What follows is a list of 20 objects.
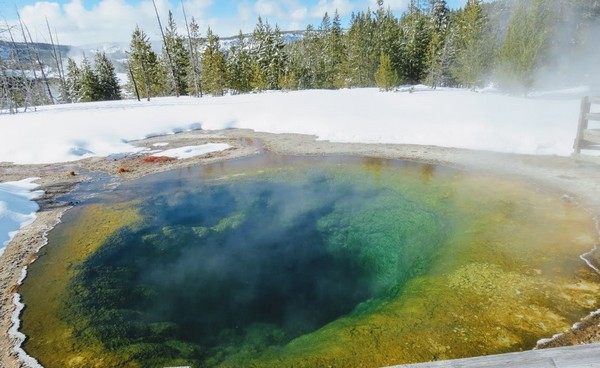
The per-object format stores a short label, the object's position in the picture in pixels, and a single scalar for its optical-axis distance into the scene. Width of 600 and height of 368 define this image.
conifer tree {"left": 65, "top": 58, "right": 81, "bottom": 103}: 55.44
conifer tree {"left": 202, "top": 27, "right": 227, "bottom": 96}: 47.09
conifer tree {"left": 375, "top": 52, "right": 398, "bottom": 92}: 33.56
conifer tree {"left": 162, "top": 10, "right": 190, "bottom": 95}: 51.25
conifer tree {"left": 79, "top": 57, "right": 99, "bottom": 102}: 50.78
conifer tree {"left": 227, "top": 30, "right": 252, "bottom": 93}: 53.03
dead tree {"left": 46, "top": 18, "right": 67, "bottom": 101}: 50.44
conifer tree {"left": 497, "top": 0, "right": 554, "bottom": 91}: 24.73
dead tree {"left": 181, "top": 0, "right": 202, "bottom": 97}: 45.29
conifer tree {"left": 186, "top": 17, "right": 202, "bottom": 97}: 50.60
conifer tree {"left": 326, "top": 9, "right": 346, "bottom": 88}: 59.06
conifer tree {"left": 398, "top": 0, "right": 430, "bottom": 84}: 50.94
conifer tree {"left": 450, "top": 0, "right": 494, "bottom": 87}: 34.38
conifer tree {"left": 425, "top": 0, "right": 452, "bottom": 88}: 46.56
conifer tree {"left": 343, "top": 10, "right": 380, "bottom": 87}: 51.78
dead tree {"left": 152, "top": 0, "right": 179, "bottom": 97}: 45.38
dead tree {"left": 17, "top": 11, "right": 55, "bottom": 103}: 49.43
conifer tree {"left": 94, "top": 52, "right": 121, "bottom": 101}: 52.41
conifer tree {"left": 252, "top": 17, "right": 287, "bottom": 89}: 54.44
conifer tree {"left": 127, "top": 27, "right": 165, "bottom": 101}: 44.81
